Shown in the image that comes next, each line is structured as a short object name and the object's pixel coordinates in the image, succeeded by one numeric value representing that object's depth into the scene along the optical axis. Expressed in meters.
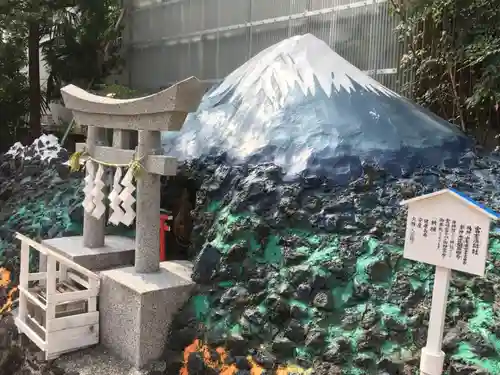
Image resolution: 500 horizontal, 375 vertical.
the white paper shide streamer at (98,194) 5.76
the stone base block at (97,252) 5.79
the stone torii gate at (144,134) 4.82
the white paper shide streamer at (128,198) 5.14
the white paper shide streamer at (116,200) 5.34
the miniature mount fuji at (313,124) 5.74
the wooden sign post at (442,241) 3.01
